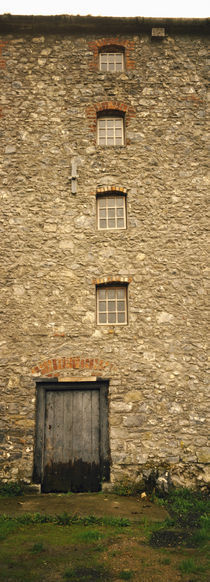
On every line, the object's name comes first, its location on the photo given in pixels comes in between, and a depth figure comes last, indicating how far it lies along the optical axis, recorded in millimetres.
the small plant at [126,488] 7707
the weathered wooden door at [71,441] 8094
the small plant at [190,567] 4375
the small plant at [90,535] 5223
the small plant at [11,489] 7680
